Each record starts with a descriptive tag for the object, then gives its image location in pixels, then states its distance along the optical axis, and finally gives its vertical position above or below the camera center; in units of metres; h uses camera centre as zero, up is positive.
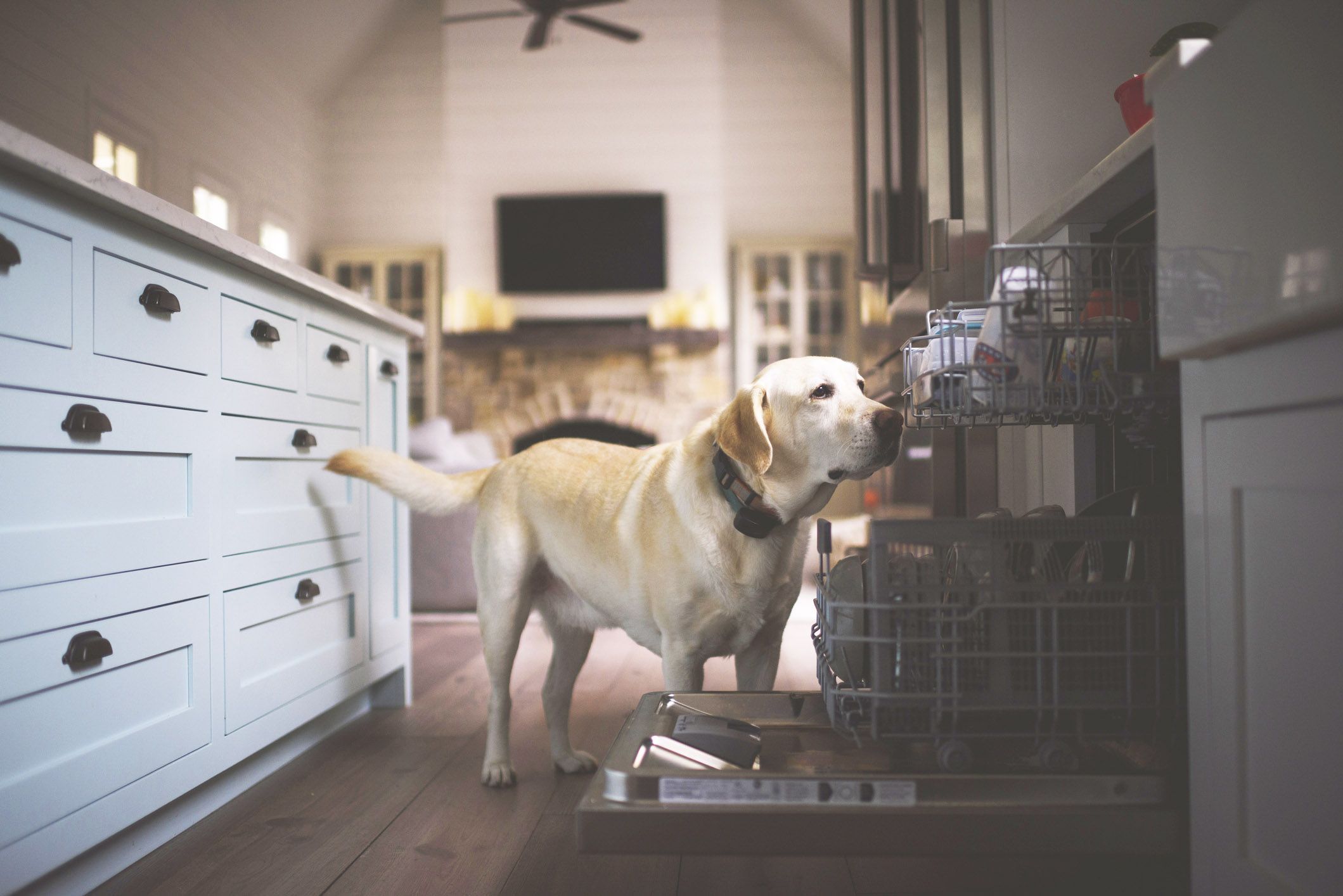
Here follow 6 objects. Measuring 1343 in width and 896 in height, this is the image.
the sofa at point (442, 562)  3.39 -0.44
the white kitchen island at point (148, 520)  1.03 -0.09
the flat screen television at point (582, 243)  6.66 +1.79
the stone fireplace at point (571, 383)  6.50 +0.62
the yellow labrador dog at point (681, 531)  1.26 -0.13
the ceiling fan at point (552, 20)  4.91 +2.72
